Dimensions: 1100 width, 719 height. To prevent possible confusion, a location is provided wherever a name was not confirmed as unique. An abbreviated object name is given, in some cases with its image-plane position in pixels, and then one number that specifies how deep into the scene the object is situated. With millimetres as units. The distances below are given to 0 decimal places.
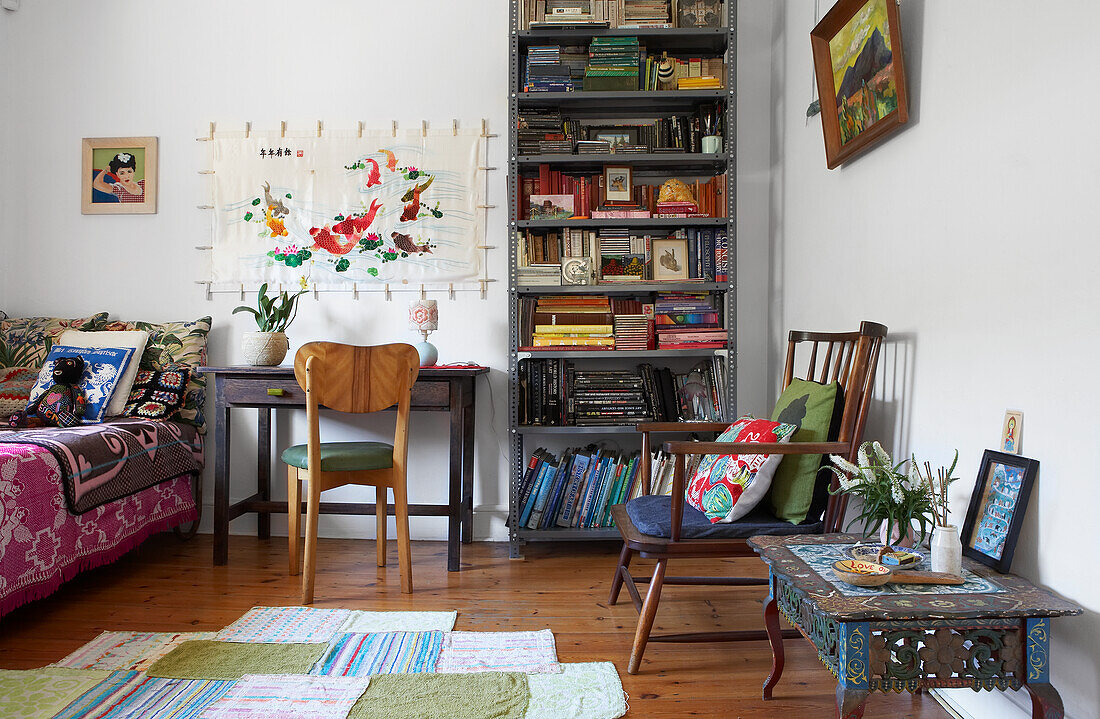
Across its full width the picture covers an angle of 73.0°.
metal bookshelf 3129
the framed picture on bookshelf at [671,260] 3295
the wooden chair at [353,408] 2602
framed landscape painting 2090
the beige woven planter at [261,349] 3143
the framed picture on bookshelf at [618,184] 3312
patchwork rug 1808
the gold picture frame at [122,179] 3562
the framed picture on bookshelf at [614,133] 3330
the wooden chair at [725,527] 2008
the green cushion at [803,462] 2125
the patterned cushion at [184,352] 3369
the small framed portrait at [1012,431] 1616
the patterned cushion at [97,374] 3094
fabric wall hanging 3496
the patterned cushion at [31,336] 3311
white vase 1511
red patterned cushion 2111
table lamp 3205
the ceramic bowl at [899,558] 1541
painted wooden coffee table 1362
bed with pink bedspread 2217
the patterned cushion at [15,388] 3170
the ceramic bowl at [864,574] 1461
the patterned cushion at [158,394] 3219
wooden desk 2982
